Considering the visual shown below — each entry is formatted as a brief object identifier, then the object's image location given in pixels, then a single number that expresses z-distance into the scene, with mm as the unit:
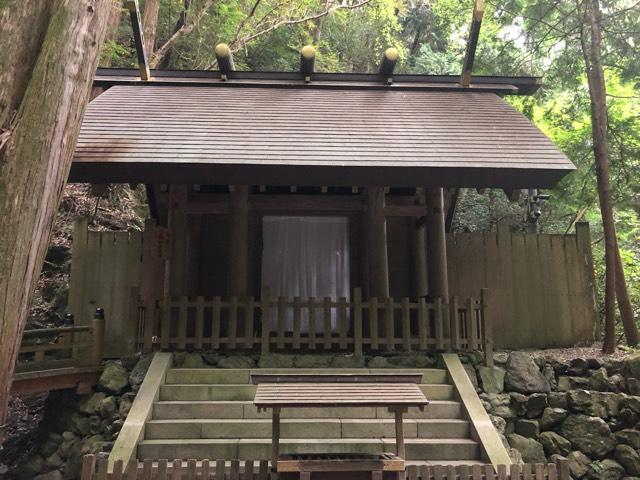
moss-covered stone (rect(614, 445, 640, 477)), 5598
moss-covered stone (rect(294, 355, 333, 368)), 6555
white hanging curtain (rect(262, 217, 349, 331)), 8328
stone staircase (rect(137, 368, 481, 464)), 5238
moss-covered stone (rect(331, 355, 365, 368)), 6578
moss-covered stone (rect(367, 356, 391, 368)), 6605
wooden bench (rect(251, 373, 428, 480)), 4055
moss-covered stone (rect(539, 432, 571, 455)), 5734
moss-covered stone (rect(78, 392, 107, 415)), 6117
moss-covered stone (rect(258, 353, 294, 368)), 6527
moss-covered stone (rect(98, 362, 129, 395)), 6223
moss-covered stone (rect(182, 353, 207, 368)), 6523
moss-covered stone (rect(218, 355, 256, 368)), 6508
